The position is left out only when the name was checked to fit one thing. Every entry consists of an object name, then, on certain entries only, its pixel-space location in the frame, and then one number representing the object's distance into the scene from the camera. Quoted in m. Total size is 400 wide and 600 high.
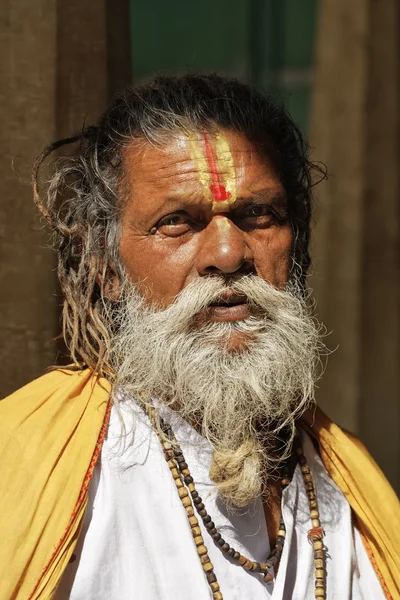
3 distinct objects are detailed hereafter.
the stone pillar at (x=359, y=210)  4.10
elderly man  2.02
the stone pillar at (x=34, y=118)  2.41
